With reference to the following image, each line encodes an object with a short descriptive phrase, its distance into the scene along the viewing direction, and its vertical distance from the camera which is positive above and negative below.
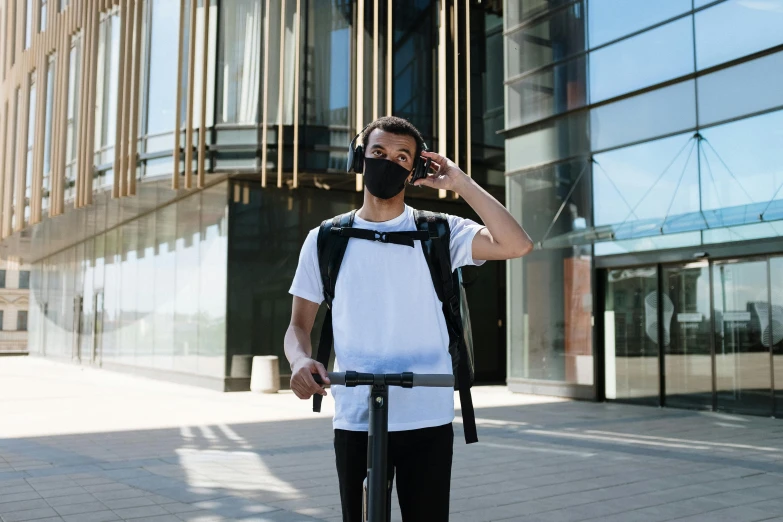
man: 2.48 -0.05
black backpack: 2.58 +0.13
